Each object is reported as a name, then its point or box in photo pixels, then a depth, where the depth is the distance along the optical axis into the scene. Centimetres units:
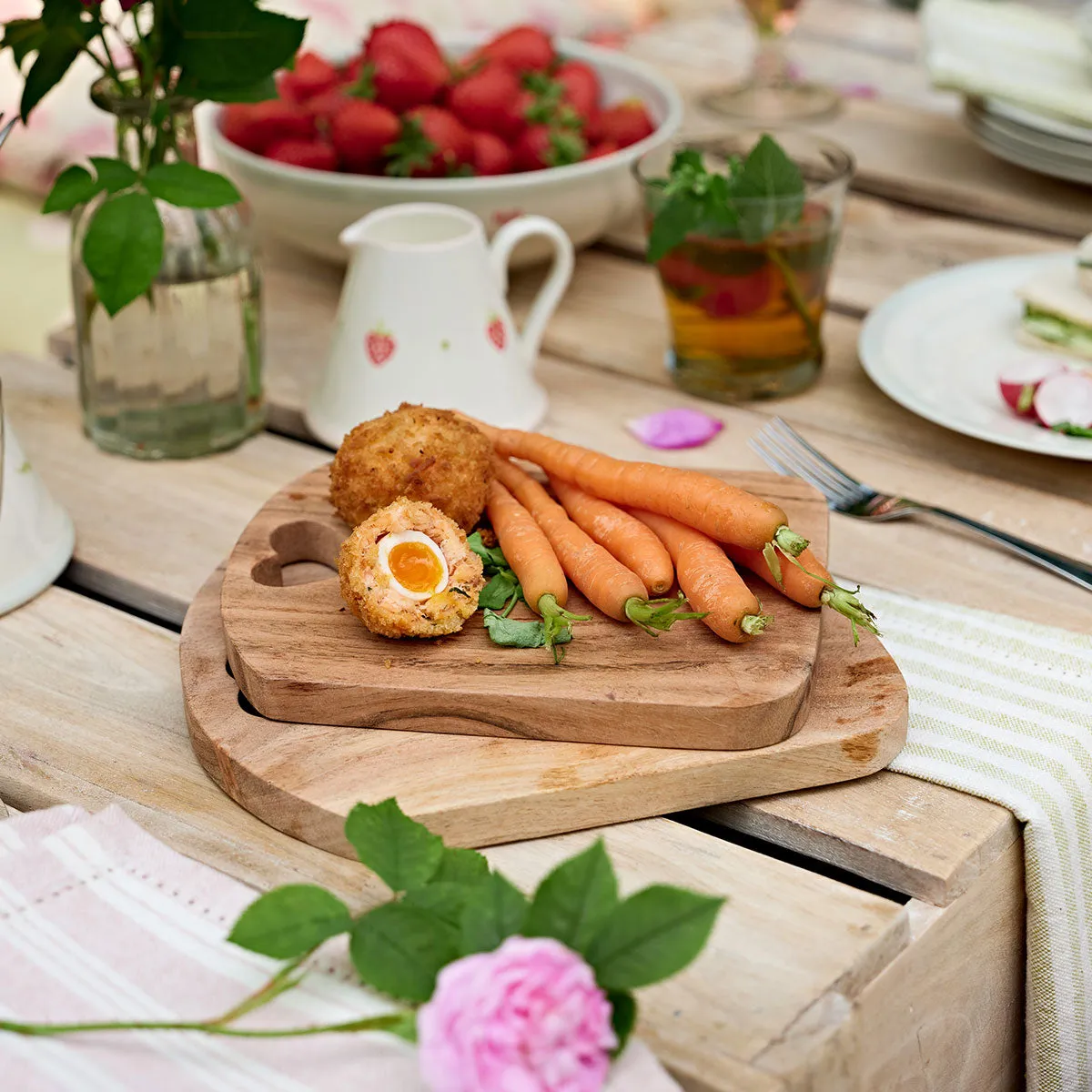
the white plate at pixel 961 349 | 114
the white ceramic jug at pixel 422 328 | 109
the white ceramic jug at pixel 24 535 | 99
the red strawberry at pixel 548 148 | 137
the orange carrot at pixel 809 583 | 81
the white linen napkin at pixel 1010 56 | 156
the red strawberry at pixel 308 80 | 145
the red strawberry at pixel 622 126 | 144
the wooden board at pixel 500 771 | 76
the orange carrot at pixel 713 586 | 81
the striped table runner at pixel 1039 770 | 80
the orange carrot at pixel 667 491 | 85
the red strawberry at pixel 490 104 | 138
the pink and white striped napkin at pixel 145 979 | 61
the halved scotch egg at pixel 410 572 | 82
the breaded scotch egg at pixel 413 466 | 91
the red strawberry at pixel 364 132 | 133
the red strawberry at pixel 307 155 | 135
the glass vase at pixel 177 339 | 109
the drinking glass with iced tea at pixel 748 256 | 115
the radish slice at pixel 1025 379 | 115
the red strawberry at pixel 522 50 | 151
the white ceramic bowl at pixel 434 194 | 130
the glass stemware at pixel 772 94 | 182
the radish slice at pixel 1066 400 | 112
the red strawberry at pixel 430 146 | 134
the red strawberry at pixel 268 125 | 138
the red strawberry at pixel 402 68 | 137
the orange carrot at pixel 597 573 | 82
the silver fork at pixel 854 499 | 101
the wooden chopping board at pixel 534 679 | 78
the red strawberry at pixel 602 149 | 141
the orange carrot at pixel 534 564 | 82
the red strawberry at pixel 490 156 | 135
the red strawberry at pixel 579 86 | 147
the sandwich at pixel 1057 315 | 122
